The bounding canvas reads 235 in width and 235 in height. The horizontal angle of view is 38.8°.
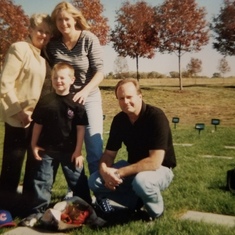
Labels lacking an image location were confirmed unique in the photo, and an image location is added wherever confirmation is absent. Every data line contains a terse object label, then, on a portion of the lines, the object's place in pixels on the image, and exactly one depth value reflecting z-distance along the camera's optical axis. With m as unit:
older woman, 2.26
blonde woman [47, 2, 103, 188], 2.43
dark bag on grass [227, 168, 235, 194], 2.60
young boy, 2.28
